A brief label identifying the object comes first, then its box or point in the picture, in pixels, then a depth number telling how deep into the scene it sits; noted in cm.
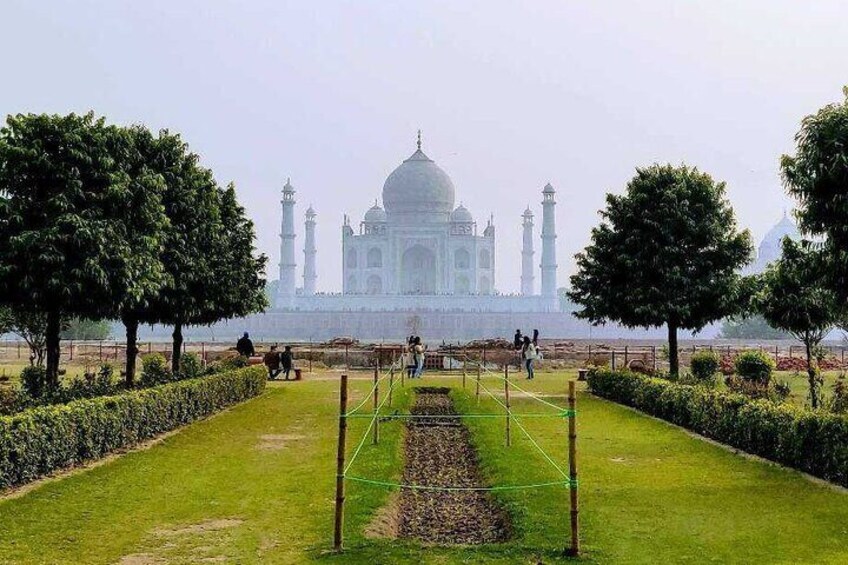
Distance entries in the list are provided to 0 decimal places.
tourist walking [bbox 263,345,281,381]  3719
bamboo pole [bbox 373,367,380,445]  1734
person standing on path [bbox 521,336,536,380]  3662
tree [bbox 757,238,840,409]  2197
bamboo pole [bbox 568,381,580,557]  966
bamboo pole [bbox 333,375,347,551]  984
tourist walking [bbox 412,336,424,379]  3611
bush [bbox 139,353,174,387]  2228
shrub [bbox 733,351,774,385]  2934
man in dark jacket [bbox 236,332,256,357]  3434
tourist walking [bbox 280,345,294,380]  3728
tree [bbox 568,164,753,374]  2830
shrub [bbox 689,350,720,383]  3231
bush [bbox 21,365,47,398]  1812
